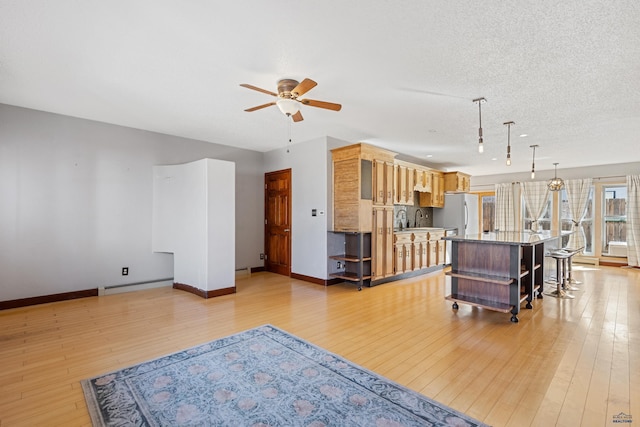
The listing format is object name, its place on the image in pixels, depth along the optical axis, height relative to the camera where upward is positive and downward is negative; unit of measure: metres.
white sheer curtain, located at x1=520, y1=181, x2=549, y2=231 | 8.66 +0.47
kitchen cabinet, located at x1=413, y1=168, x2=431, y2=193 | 6.81 +0.78
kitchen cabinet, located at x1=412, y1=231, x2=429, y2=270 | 6.31 -0.75
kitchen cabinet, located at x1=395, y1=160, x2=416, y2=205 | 6.21 +0.68
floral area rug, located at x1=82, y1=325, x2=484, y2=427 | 1.90 -1.26
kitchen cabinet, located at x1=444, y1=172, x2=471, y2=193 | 7.73 +0.83
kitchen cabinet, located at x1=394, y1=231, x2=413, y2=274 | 5.89 -0.74
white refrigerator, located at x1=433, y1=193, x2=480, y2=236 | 7.68 +0.04
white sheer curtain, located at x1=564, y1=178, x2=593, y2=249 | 8.07 +0.31
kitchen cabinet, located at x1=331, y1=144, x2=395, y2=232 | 5.22 +0.52
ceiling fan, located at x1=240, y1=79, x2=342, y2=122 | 3.10 +1.18
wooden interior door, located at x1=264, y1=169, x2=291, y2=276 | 6.27 -0.14
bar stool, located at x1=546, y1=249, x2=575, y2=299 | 4.74 -0.94
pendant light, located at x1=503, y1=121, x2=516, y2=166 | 4.42 +1.34
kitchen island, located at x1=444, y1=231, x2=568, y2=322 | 3.68 -0.74
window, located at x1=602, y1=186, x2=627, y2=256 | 7.77 -0.17
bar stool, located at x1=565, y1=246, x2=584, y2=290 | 5.46 -1.15
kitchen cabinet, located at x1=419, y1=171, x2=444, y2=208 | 7.50 +0.50
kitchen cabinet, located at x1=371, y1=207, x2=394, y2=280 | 5.43 -0.52
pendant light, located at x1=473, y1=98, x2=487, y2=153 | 3.61 +1.35
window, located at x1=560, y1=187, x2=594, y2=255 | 8.12 -0.28
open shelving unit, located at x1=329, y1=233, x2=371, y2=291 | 5.19 -0.77
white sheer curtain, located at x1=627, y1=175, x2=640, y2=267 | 7.40 -0.13
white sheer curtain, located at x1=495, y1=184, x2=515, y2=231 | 9.20 +0.20
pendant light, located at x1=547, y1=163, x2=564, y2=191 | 7.04 +0.70
